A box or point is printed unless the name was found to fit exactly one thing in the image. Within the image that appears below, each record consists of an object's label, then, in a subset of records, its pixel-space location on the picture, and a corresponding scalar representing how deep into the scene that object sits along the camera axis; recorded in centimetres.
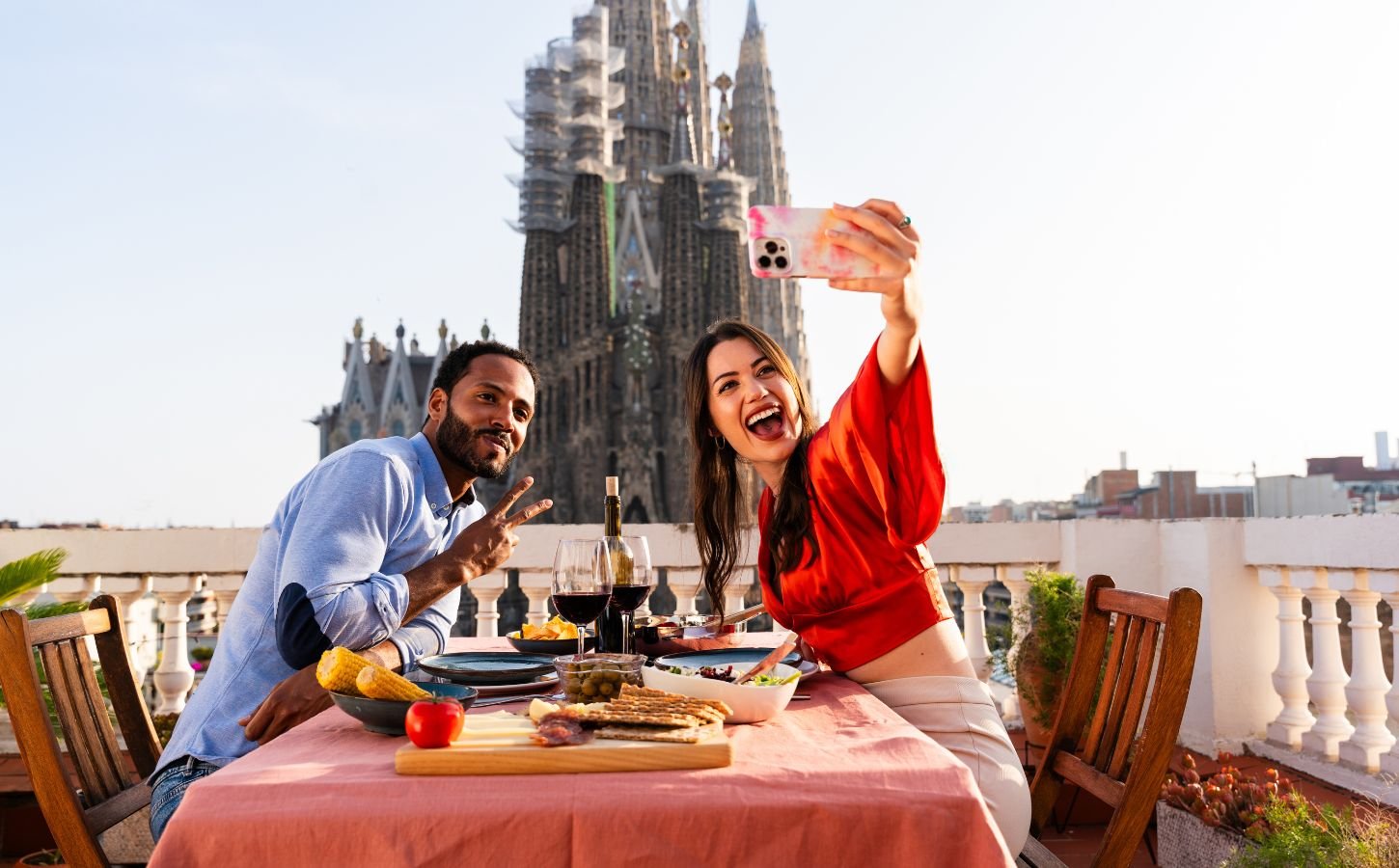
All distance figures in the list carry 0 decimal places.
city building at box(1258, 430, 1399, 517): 3891
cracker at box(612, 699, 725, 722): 142
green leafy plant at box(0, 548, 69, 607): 429
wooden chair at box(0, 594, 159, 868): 187
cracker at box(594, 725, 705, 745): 133
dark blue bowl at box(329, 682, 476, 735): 148
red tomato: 130
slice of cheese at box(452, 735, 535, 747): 132
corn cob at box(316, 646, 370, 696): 156
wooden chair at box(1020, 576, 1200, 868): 190
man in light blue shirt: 206
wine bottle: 194
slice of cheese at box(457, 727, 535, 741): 136
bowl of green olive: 160
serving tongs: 180
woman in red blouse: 192
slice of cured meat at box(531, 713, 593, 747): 131
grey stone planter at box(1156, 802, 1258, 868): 308
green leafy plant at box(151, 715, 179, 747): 418
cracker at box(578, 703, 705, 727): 135
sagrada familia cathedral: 4338
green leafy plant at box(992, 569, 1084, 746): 428
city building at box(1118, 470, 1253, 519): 4709
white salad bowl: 157
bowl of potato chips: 241
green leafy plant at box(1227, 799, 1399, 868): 231
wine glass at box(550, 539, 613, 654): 180
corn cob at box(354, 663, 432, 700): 150
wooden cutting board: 126
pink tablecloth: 117
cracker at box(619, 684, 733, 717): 153
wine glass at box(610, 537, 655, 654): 194
